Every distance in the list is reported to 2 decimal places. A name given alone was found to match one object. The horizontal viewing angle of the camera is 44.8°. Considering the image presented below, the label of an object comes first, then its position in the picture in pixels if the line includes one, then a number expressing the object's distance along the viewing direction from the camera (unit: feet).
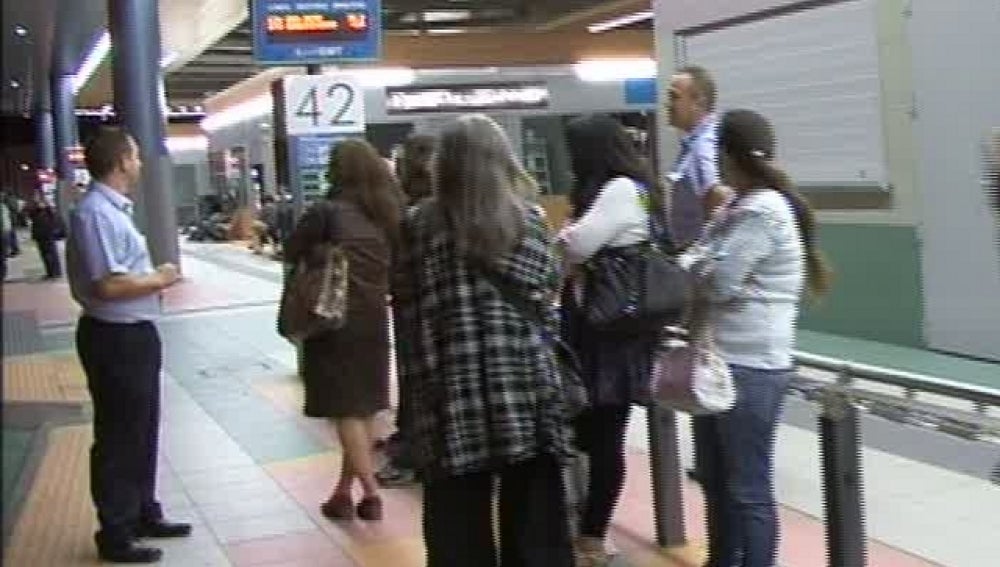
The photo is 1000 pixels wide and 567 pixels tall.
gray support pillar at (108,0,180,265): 53.67
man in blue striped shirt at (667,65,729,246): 14.83
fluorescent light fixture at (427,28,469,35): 76.02
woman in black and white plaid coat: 9.51
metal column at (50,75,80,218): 103.14
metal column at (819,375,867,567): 10.78
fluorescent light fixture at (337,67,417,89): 67.87
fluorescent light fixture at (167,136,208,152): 151.26
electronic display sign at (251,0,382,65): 27.14
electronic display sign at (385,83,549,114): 69.05
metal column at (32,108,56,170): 139.64
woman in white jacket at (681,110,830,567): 10.65
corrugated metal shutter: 24.97
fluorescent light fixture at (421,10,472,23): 70.59
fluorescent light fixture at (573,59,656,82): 77.71
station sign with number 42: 25.23
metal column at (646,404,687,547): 14.30
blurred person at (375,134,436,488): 17.10
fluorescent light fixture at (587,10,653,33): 73.41
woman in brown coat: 15.56
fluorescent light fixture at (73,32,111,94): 82.67
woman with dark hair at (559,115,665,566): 11.72
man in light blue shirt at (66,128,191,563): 13.65
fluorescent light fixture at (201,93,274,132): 84.78
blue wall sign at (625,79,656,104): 78.95
